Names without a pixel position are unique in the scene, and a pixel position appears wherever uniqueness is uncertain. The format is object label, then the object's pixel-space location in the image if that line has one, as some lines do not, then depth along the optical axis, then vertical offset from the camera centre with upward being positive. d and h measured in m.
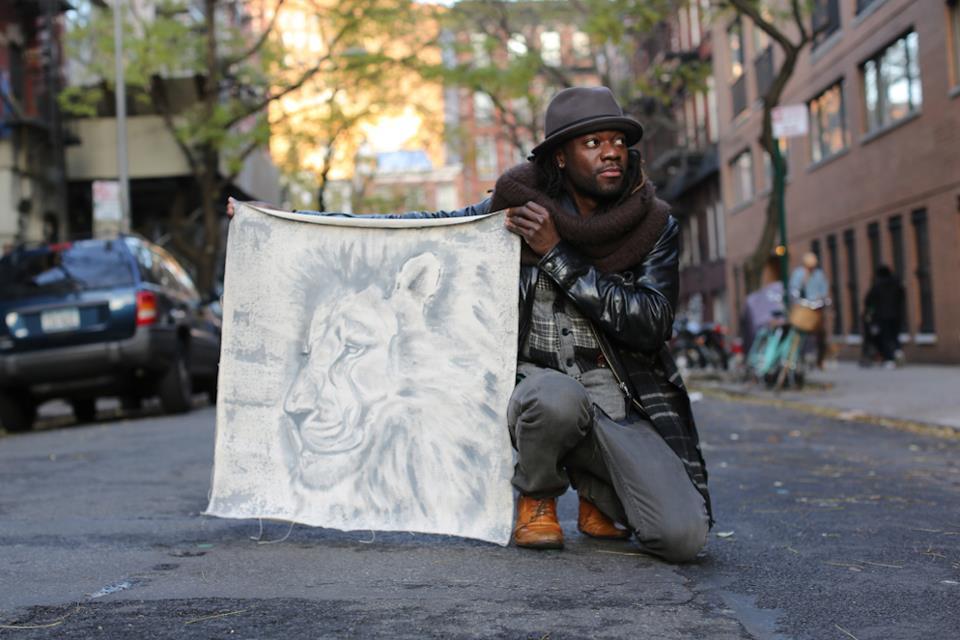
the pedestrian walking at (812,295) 15.51 +0.64
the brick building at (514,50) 28.77 +7.11
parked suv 12.18 +0.44
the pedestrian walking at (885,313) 22.20 +0.45
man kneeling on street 4.41 +0.03
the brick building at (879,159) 21.19 +3.55
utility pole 24.84 +4.90
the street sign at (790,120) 15.38 +2.67
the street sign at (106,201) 21.55 +2.85
